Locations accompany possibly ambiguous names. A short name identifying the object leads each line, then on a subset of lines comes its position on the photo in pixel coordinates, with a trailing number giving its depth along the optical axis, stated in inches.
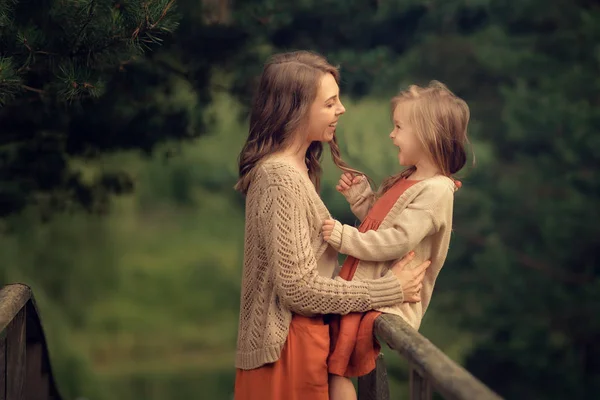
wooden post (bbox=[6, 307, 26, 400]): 181.8
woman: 169.3
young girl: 169.9
